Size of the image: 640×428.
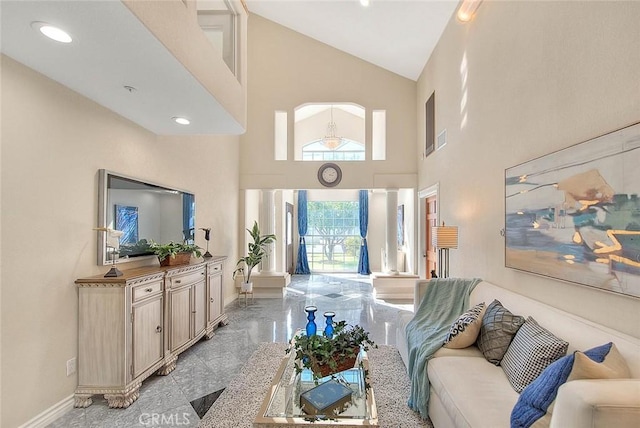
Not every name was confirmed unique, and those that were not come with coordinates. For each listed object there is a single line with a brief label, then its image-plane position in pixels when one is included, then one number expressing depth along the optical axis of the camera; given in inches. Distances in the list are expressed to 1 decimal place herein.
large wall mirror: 110.2
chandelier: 322.0
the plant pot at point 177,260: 137.3
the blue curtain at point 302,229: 379.6
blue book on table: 70.3
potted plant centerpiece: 80.3
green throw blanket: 90.9
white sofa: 41.6
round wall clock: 255.0
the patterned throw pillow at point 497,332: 85.7
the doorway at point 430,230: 217.6
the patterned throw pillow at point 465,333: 94.5
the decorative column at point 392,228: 257.1
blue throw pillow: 53.5
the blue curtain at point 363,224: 377.4
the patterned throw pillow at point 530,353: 69.3
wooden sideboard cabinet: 99.3
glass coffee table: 65.8
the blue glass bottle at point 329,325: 92.7
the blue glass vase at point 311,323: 95.3
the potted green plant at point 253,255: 229.2
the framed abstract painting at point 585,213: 62.9
